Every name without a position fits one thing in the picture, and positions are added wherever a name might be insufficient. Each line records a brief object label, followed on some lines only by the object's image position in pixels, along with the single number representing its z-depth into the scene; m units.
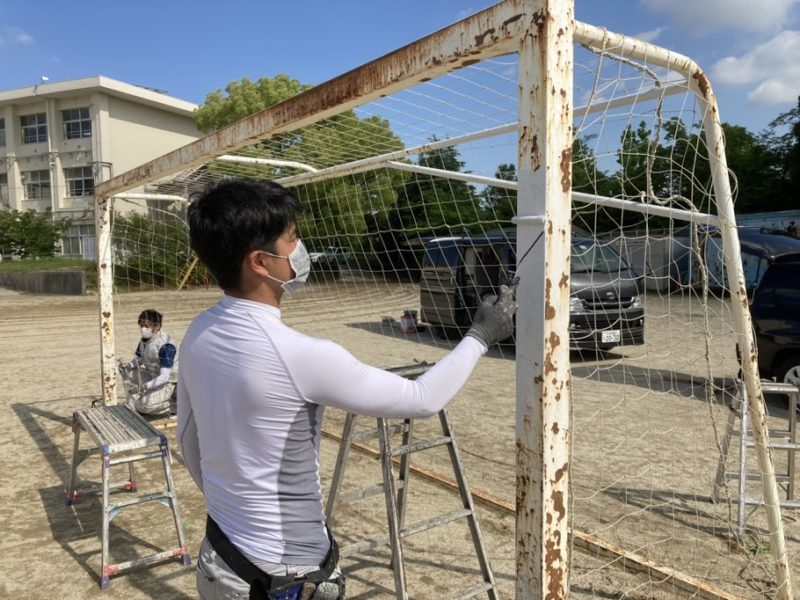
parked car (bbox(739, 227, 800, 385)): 6.46
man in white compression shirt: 1.37
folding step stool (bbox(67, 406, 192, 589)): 3.17
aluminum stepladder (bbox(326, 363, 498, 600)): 2.57
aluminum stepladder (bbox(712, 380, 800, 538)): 3.37
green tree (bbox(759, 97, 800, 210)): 22.62
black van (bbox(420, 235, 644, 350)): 8.19
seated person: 5.66
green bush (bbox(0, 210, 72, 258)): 30.50
